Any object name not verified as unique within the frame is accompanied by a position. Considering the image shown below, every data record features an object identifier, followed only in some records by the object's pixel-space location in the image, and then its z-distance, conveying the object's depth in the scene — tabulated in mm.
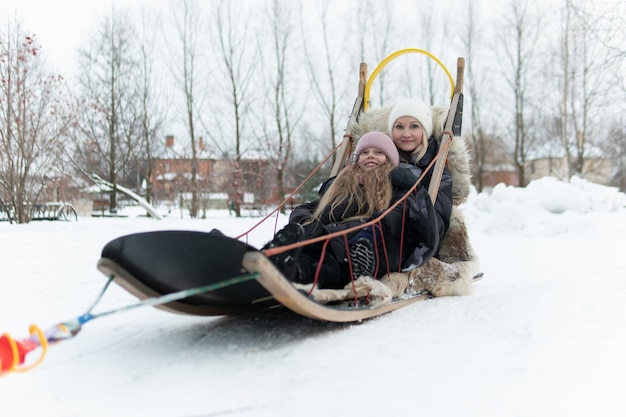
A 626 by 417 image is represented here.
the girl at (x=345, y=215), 2307
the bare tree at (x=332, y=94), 17606
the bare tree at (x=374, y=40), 17672
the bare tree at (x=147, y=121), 15227
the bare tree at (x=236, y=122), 15891
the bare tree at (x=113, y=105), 14555
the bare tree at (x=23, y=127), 7887
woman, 2859
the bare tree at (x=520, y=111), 18500
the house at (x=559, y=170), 22425
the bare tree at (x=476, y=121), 19312
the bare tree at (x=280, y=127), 17047
